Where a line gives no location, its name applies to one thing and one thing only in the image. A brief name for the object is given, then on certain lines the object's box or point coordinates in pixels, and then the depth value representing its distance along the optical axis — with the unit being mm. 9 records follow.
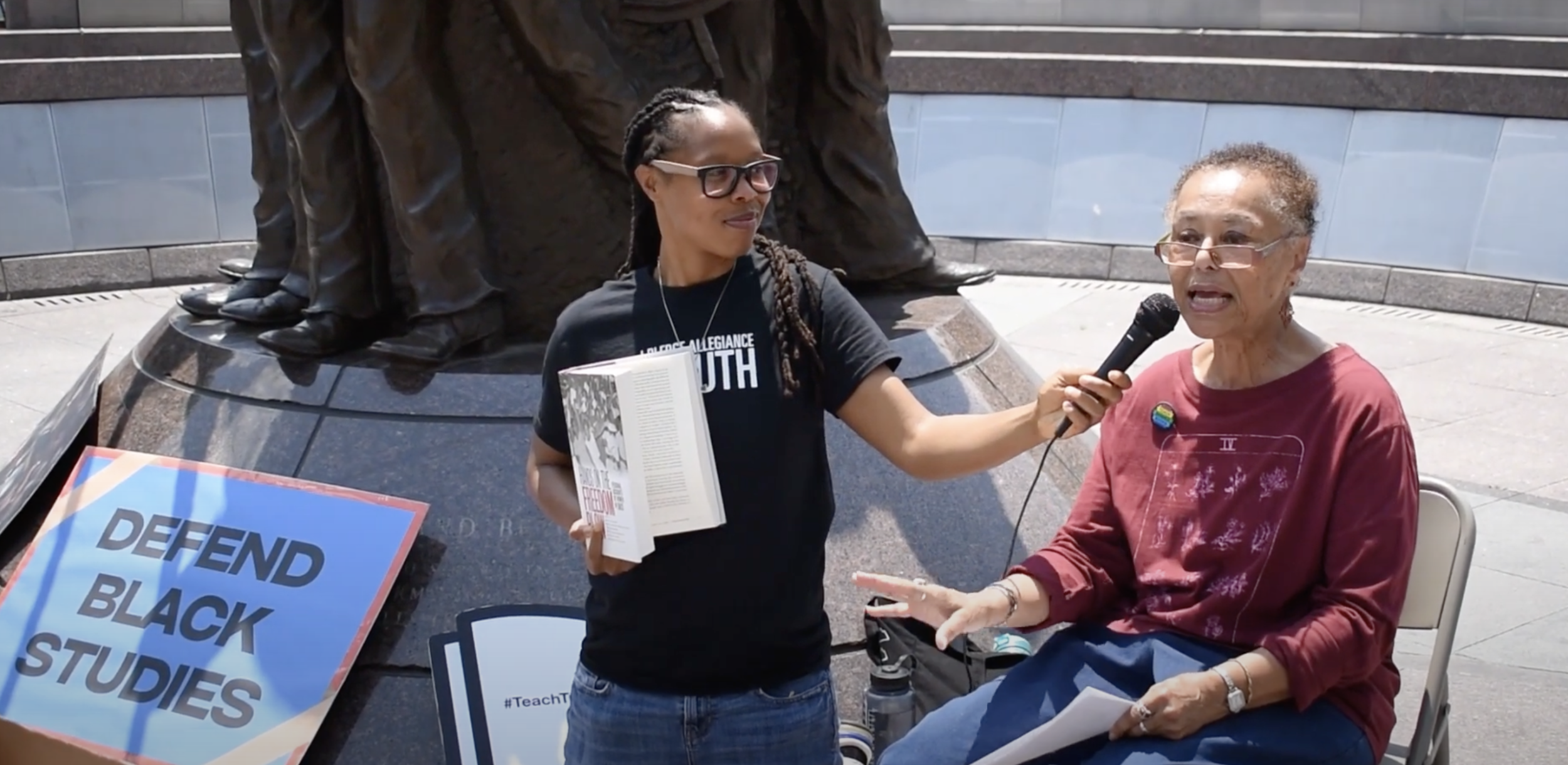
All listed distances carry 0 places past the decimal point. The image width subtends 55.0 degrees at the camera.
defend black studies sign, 3100
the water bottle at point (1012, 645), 3012
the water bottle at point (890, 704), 2949
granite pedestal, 3211
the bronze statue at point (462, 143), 3705
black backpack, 2898
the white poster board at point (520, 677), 2990
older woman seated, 2016
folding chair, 2387
